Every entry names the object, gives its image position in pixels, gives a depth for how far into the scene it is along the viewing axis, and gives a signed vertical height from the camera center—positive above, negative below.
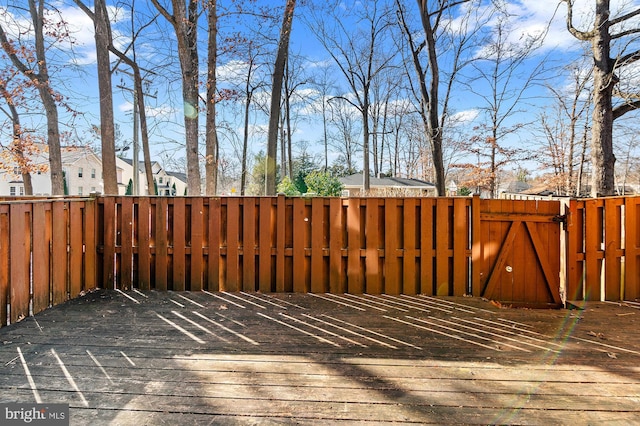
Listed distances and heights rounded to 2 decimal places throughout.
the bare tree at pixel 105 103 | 7.50 +2.31
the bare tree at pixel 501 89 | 14.16 +5.74
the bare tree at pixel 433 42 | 8.95 +4.93
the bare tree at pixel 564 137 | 16.02 +3.75
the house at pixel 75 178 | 28.03 +2.90
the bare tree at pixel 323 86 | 18.94 +6.99
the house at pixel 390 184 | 23.00 +1.78
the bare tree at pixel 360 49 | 16.03 +8.33
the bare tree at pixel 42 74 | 10.13 +3.98
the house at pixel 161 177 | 35.19 +3.87
